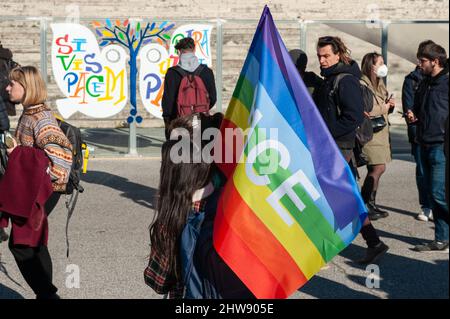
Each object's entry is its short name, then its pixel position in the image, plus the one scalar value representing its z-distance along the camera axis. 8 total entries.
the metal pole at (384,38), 15.14
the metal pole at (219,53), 14.70
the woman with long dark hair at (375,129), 9.44
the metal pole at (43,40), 14.30
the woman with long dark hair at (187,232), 4.05
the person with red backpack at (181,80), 10.17
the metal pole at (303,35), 14.96
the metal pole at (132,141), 14.65
